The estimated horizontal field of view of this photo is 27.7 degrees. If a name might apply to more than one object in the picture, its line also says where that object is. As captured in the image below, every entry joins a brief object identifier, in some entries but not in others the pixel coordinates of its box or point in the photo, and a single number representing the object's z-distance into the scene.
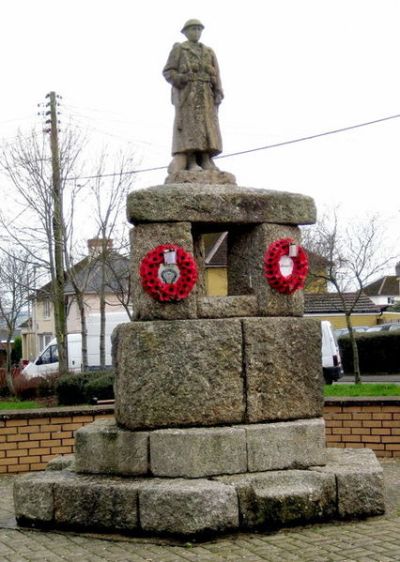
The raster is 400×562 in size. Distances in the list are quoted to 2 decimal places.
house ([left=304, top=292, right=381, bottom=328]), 38.11
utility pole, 20.39
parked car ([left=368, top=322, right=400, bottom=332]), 33.36
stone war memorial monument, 6.10
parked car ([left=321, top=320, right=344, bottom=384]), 20.38
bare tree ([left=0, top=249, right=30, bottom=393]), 33.09
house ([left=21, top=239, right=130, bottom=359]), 22.58
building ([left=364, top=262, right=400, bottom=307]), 66.31
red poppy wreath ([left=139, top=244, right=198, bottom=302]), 6.82
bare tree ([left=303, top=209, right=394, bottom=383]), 24.78
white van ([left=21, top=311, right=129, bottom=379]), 23.89
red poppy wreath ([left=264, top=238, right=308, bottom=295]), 7.11
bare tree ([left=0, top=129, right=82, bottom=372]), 20.80
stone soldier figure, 7.73
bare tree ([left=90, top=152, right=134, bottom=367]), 20.92
